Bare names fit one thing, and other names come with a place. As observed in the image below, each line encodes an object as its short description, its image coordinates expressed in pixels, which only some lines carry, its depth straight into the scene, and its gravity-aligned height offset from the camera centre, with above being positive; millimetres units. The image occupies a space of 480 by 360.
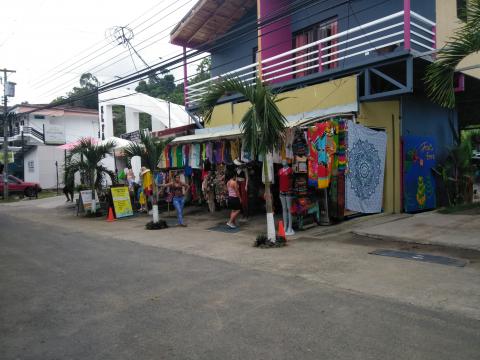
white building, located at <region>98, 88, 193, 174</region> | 27203 +4491
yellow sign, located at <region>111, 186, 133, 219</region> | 15320 -1009
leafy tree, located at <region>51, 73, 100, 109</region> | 54000 +11597
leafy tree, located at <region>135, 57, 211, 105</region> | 45375 +10272
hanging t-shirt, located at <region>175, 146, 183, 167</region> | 14906 +676
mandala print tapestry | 10112 +4
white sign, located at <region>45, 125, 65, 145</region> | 36906 +3854
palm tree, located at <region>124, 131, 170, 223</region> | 13219 +796
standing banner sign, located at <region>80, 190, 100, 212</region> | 16766 -1054
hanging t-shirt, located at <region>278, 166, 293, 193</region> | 9930 -196
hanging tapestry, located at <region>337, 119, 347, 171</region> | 10117 +586
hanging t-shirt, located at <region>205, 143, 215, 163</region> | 13594 +697
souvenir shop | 10023 +14
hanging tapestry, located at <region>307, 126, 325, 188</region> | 10031 +423
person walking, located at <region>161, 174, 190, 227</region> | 12477 -653
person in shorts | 11250 -715
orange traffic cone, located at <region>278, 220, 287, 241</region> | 9000 -1346
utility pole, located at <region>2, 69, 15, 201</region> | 27953 +3956
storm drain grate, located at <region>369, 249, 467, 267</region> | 6776 -1580
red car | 28953 -745
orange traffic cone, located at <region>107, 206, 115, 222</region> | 14955 -1457
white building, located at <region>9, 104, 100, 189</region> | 35688 +4018
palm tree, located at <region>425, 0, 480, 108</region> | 6887 +2034
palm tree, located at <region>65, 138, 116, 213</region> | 16250 +602
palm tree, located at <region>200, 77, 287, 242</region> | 8664 +1050
